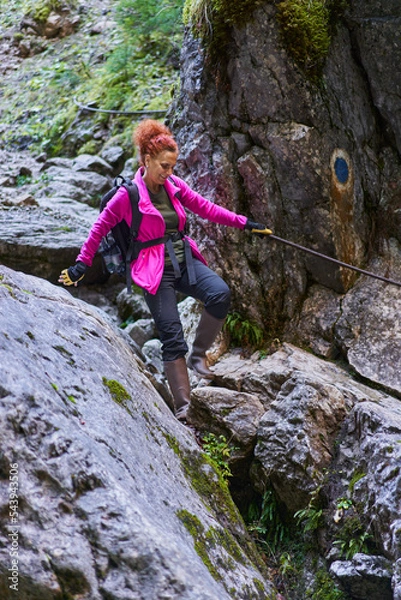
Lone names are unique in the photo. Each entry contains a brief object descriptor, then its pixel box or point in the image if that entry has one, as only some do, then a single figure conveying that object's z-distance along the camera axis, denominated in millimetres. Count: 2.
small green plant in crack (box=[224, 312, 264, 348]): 7180
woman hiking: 5355
